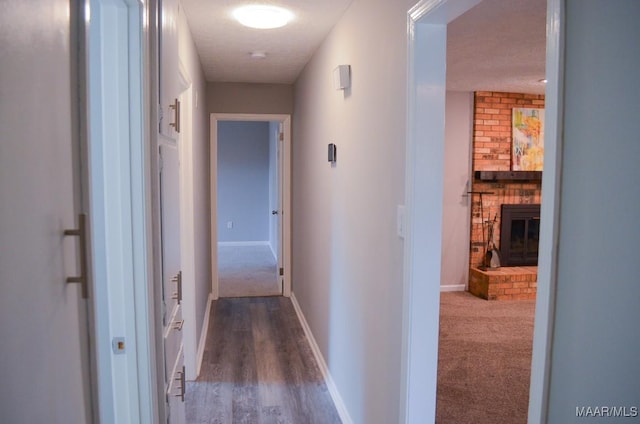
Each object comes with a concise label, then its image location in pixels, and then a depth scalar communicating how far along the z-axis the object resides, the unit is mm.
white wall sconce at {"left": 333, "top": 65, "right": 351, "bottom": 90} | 2578
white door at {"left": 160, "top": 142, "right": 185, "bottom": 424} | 1634
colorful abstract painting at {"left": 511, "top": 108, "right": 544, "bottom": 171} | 5379
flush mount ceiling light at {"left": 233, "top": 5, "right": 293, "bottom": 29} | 2611
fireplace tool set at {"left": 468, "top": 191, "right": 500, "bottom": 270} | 5422
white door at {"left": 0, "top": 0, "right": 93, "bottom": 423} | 643
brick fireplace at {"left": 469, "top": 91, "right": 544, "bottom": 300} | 5332
